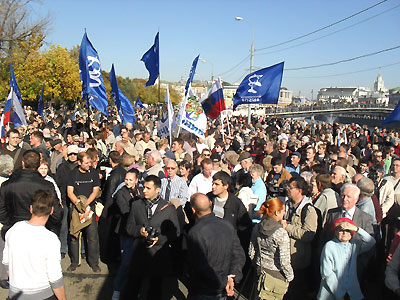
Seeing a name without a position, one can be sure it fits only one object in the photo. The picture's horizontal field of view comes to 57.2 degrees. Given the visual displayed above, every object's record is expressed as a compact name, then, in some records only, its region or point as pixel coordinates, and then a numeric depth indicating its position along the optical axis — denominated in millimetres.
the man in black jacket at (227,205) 4695
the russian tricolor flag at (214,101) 10516
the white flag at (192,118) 8930
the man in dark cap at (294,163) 7416
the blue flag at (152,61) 10586
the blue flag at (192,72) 9847
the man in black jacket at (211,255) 3555
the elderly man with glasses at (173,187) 5547
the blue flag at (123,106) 11565
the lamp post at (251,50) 24141
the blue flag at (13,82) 11609
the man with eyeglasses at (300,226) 4156
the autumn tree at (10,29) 28656
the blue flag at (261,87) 11797
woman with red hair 3730
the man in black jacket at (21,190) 4457
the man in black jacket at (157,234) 4234
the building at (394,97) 107188
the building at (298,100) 158800
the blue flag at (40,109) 17795
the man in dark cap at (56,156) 7566
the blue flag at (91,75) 9836
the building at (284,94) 145025
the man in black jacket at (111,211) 5660
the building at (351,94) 187500
